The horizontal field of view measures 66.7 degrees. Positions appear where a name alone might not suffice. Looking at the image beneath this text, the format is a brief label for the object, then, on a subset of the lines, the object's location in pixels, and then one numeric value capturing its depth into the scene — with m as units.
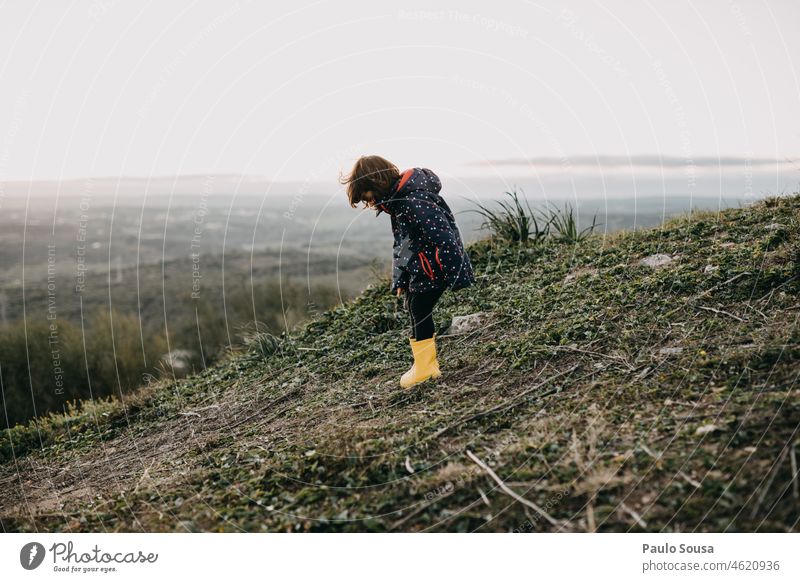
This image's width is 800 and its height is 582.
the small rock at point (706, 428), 2.57
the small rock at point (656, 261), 4.96
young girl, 3.86
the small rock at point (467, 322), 4.88
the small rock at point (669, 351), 3.37
